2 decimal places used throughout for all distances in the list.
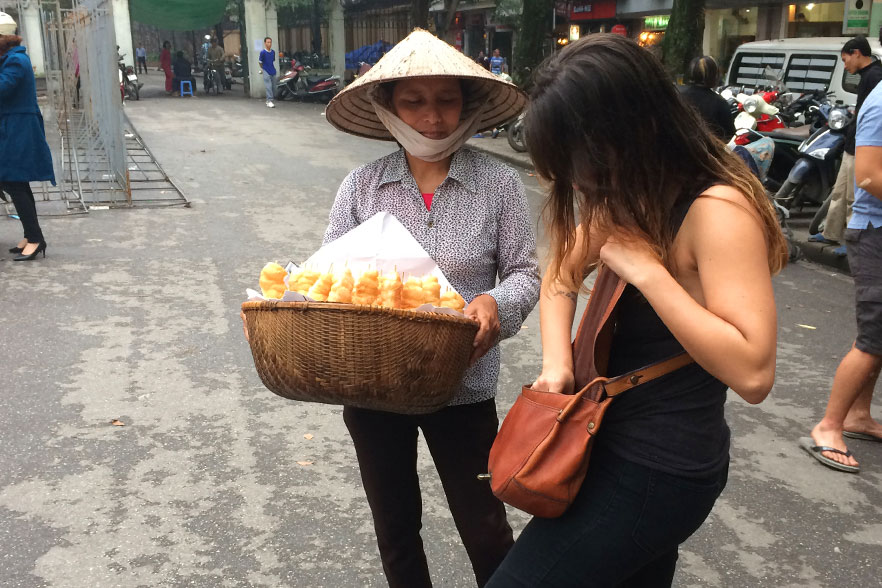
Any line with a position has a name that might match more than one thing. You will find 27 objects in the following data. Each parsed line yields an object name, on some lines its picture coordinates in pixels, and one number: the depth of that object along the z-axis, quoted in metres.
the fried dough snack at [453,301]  2.06
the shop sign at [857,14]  14.09
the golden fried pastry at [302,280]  2.09
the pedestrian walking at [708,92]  7.43
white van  11.39
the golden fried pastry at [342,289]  1.98
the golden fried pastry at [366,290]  1.99
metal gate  10.48
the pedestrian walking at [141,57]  41.64
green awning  28.75
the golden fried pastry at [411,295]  2.03
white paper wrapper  2.19
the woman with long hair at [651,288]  1.57
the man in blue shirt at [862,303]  3.86
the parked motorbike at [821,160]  8.95
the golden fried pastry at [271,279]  2.18
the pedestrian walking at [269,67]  26.30
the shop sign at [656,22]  25.11
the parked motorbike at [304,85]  27.05
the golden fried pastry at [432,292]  2.05
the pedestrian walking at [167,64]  30.15
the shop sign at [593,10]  26.78
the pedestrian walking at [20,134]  7.55
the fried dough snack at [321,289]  2.01
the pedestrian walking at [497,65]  25.35
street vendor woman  2.36
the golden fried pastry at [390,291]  1.99
